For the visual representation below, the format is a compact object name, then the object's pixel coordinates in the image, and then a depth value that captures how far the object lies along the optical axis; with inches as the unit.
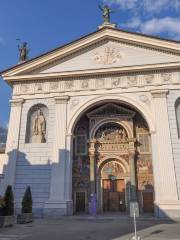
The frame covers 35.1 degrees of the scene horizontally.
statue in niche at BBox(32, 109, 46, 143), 866.8
